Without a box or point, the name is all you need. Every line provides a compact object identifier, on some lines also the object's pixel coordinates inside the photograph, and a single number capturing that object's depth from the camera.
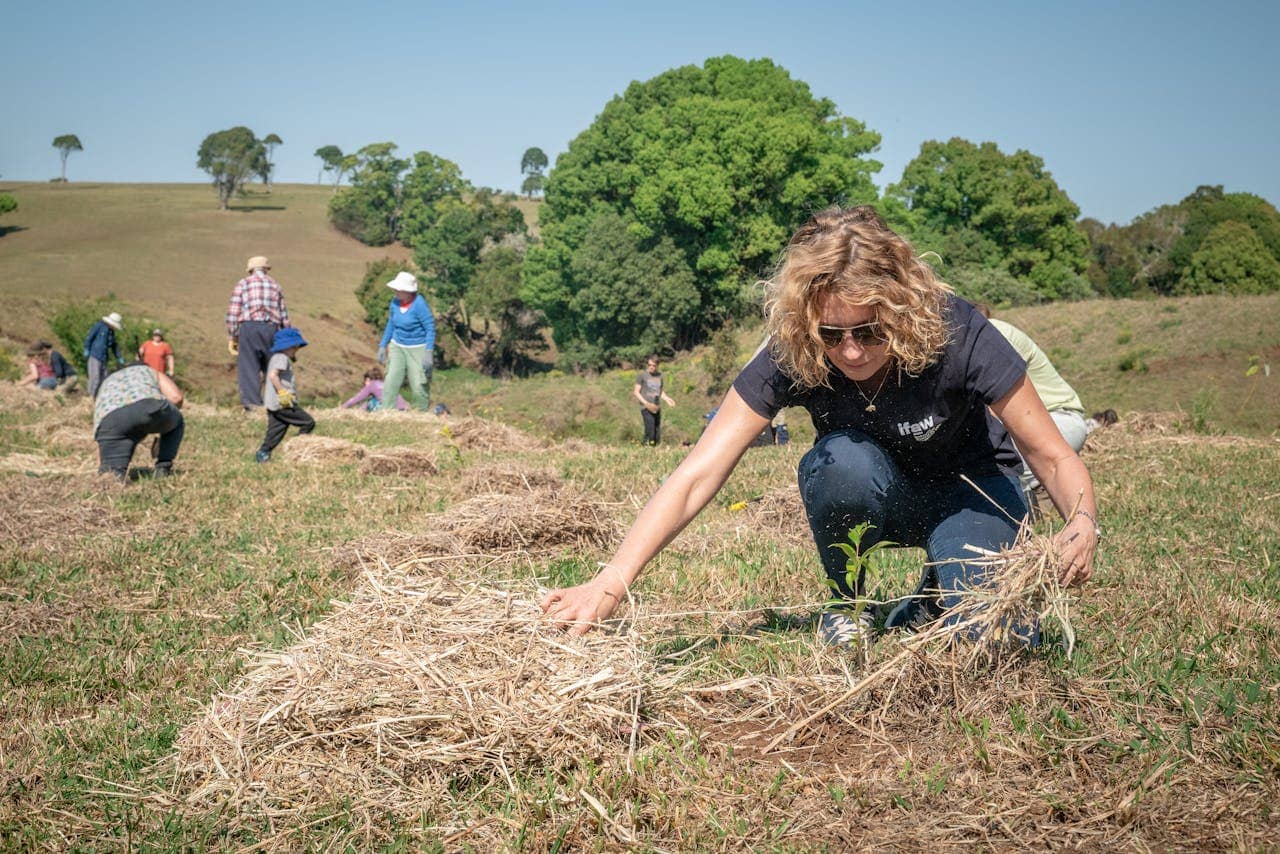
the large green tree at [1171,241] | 54.78
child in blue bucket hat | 10.25
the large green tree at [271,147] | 103.94
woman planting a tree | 2.91
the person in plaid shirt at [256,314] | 13.13
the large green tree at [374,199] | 82.06
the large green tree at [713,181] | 45.41
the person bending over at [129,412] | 7.86
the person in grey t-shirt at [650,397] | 17.61
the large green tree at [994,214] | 51.19
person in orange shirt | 16.31
